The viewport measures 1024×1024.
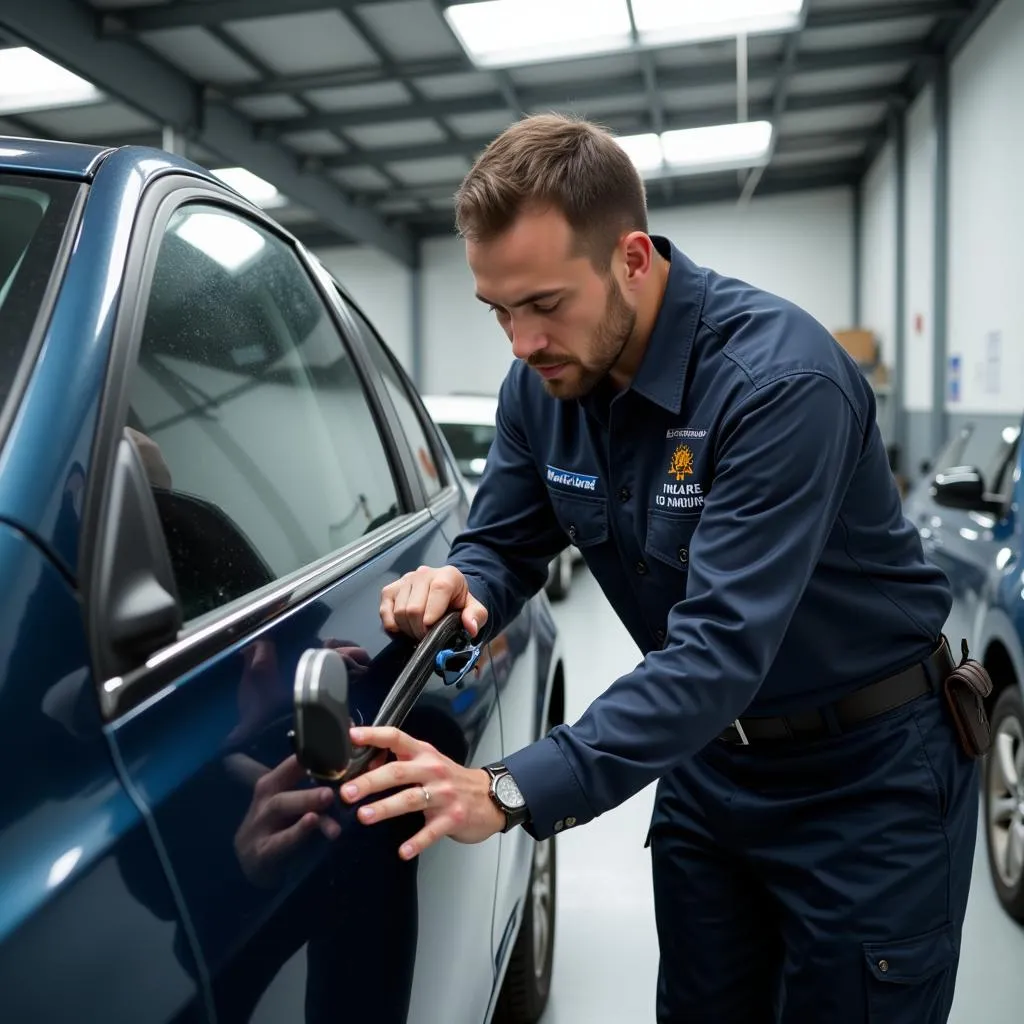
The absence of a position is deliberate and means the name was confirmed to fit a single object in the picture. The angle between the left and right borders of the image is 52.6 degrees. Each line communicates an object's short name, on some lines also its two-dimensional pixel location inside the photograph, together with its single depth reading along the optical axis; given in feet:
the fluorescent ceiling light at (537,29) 24.54
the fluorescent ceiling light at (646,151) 36.58
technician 3.91
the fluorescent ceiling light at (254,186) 37.60
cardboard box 39.42
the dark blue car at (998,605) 8.61
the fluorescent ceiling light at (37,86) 25.49
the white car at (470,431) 21.93
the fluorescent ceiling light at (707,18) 24.61
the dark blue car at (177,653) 2.14
